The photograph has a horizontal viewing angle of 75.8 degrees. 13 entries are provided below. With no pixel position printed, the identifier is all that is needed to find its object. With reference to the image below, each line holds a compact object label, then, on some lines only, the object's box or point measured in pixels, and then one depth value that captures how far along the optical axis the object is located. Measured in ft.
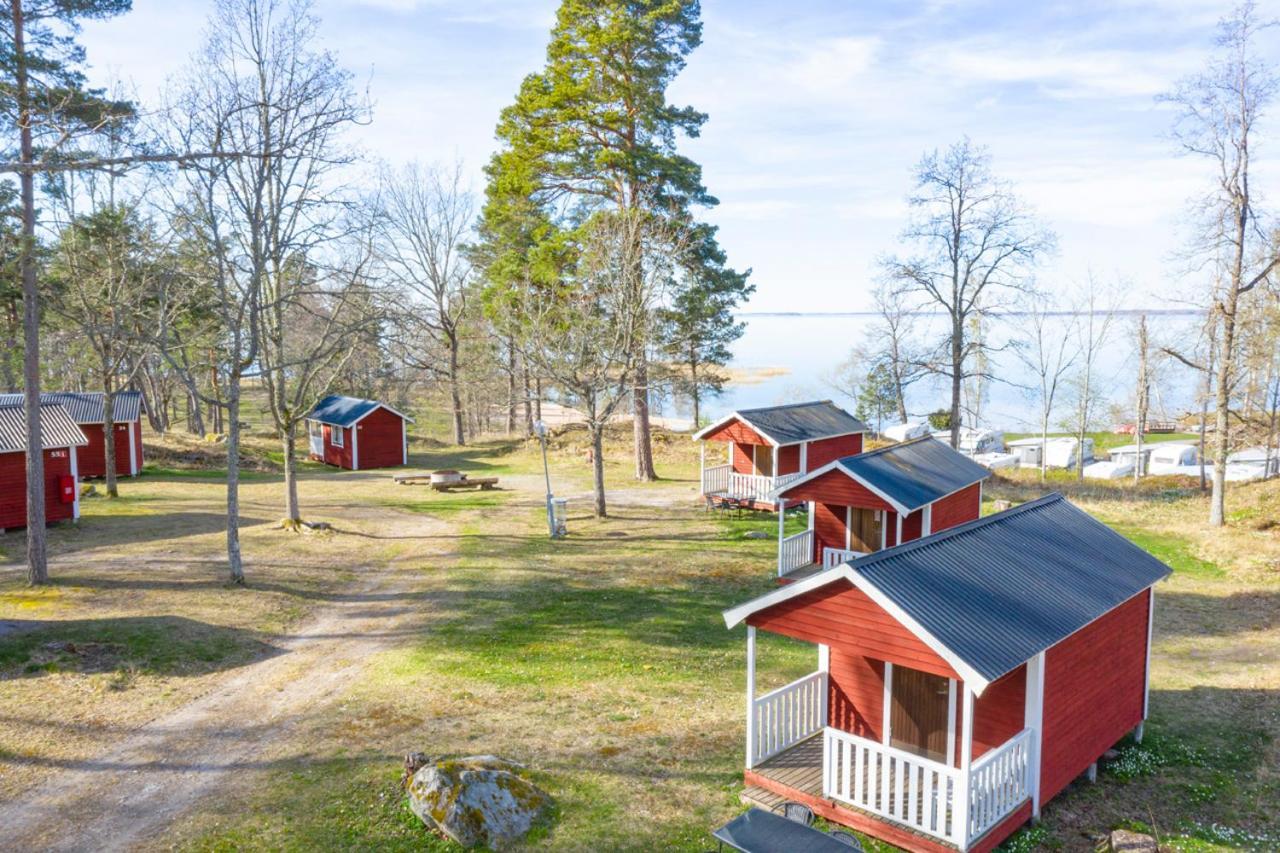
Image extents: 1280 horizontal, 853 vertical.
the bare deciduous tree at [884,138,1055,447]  107.14
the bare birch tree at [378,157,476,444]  163.22
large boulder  28.37
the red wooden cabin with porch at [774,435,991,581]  60.29
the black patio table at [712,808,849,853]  25.22
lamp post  76.28
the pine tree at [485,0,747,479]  100.37
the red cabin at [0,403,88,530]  70.95
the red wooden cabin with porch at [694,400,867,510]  89.35
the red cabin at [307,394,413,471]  126.62
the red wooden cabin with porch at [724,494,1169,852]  28.04
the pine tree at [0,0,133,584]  52.29
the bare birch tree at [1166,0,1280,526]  81.25
